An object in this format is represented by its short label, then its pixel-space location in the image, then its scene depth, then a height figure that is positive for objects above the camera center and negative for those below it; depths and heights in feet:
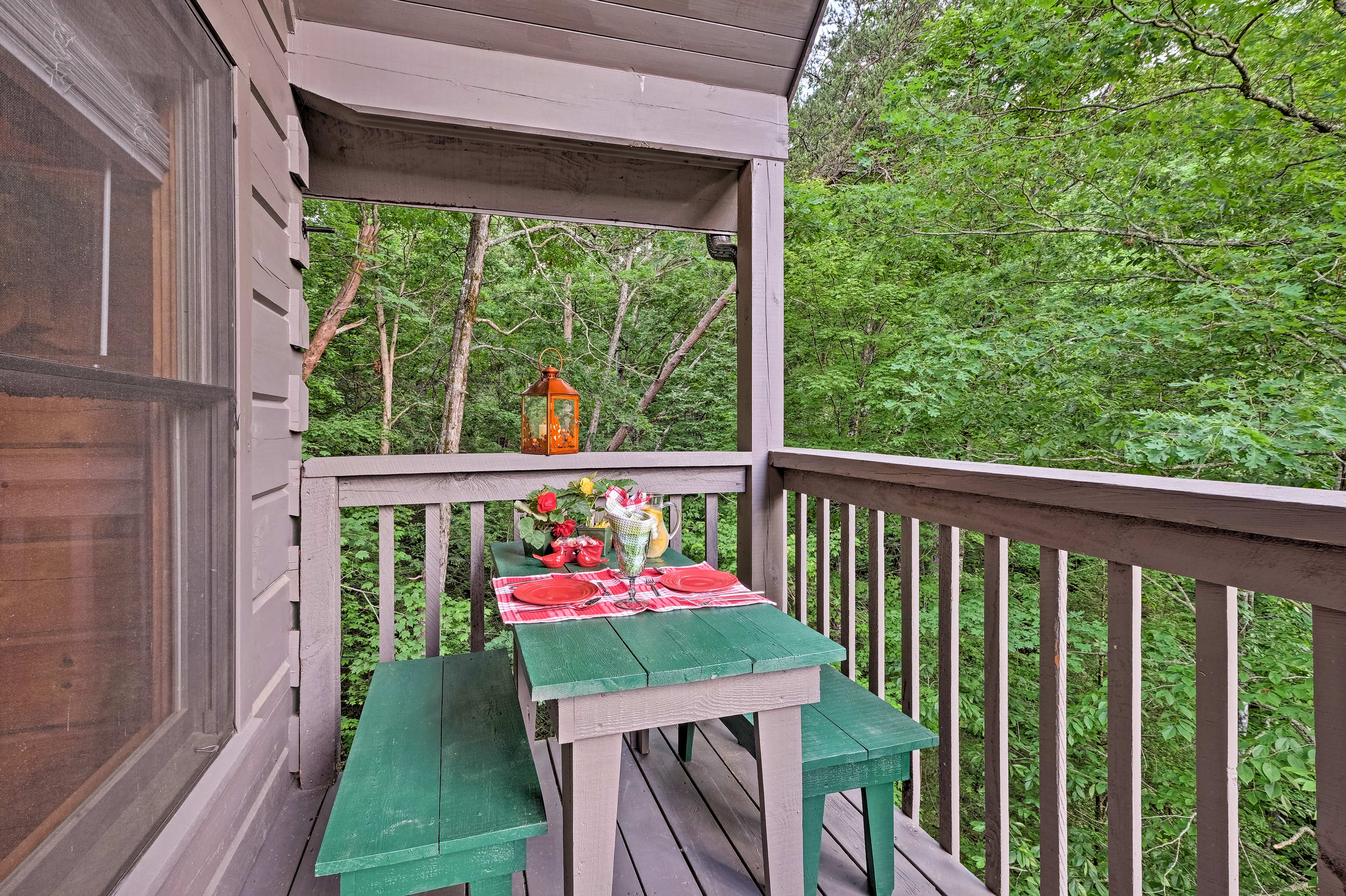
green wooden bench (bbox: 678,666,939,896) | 4.36 -2.22
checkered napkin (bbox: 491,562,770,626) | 4.50 -1.18
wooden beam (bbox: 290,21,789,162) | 6.22 +3.70
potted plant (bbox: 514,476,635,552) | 5.98 -0.68
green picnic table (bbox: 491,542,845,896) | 3.62 -1.48
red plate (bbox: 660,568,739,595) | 5.04 -1.11
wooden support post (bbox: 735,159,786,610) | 7.59 +0.94
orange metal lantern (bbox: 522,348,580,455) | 7.29 +0.31
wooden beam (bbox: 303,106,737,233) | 7.71 +3.51
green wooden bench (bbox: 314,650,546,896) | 3.31 -2.05
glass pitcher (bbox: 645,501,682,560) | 5.36 -0.84
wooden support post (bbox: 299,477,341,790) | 6.00 -1.80
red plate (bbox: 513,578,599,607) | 4.74 -1.13
